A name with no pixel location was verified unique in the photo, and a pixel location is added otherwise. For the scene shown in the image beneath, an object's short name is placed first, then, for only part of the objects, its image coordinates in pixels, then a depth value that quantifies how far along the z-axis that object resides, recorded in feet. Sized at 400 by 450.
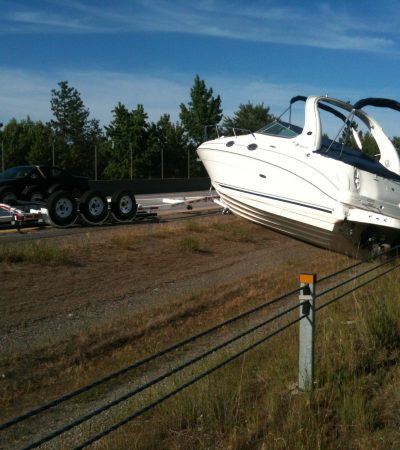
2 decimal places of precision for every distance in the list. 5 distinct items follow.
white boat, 42.55
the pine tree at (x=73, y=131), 143.33
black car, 57.11
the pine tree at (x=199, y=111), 207.10
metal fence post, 18.33
